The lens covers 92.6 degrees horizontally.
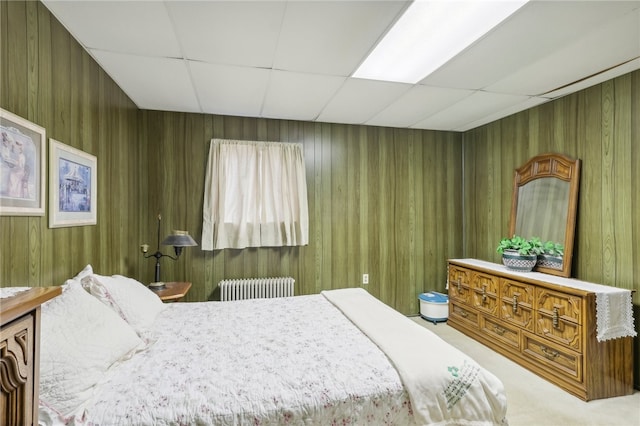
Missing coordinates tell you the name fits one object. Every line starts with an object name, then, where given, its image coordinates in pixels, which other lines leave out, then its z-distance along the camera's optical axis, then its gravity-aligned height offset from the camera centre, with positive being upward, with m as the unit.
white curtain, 3.50 +0.19
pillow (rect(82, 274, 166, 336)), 1.80 -0.54
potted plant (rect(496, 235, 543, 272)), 3.03 -0.43
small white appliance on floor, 3.90 -1.23
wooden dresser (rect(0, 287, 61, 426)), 0.69 -0.35
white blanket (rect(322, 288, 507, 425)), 1.40 -0.82
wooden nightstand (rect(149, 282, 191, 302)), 2.71 -0.74
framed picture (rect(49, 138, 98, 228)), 1.79 +0.17
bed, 1.21 -0.77
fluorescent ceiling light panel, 1.74 +1.16
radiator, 3.44 -0.88
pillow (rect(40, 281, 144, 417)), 1.14 -0.58
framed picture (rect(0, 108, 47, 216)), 1.38 +0.23
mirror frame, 2.81 +0.36
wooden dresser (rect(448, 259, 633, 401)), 2.30 -1.05
